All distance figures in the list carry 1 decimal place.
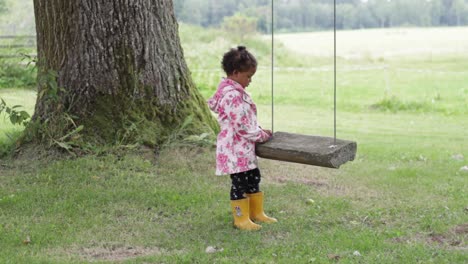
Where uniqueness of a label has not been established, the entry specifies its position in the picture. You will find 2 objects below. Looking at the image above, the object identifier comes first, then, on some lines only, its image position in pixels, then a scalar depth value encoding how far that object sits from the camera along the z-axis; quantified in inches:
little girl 214.8
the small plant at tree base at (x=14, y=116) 262.2
